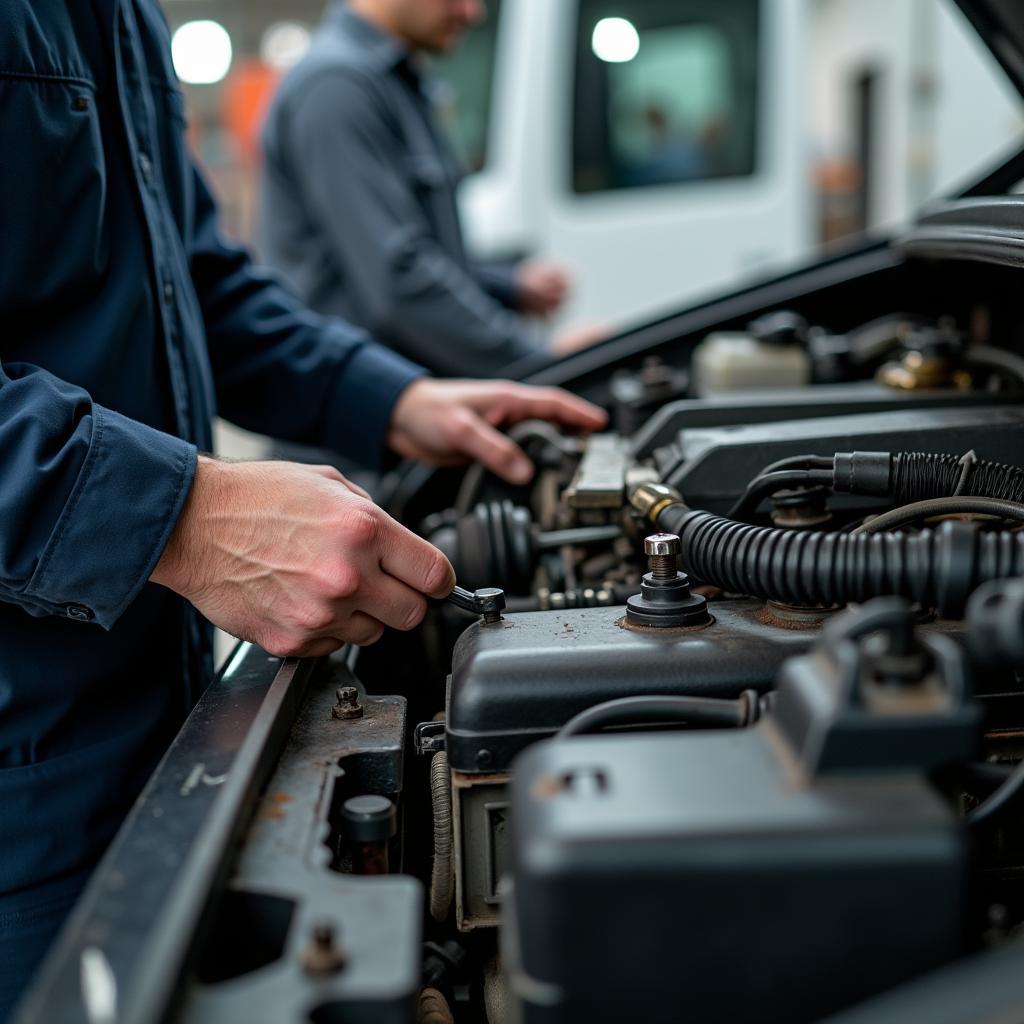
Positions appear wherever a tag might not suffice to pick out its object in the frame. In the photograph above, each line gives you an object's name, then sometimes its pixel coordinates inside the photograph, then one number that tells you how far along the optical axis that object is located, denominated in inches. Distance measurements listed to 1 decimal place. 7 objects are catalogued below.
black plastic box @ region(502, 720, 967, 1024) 21.6
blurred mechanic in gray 97.1
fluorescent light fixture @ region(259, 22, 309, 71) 475.8
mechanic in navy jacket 35.5
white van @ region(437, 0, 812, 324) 185.2
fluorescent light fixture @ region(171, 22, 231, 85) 500.4
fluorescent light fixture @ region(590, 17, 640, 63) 182.4
